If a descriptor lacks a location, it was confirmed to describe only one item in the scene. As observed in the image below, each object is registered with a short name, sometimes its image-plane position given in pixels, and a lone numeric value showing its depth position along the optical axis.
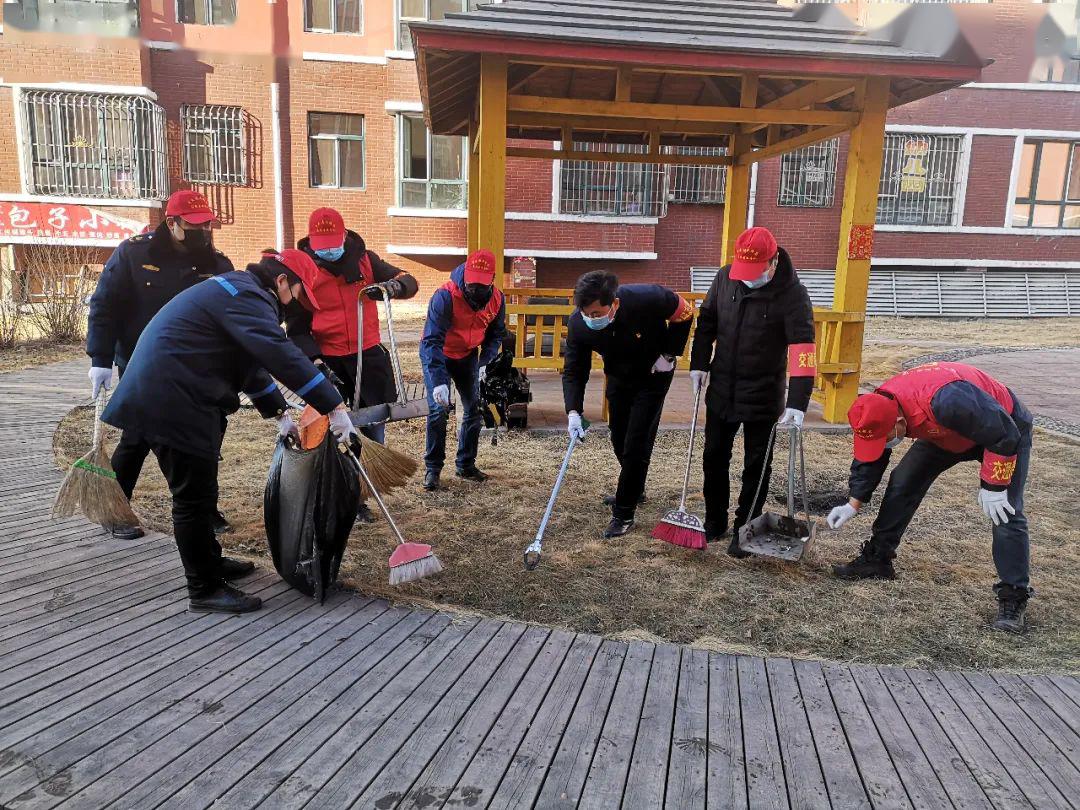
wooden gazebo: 5.69
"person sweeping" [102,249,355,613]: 2.91
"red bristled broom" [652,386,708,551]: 3.99
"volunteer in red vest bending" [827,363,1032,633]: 3.04
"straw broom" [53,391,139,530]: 3.56
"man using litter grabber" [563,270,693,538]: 4.10
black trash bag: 3.21
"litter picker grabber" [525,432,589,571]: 3.77
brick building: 14.88
